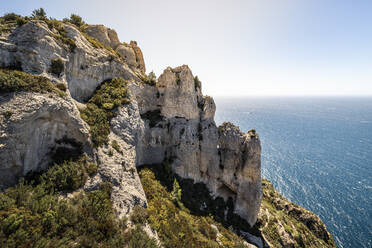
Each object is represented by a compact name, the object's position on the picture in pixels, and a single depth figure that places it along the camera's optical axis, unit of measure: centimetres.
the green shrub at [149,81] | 3597
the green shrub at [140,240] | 1281
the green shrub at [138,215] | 1593
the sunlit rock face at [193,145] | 3497
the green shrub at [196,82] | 4043
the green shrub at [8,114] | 1324
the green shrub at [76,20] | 3825
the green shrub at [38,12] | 2752
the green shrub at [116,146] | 2153
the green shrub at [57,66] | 2009
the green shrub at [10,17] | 2016
